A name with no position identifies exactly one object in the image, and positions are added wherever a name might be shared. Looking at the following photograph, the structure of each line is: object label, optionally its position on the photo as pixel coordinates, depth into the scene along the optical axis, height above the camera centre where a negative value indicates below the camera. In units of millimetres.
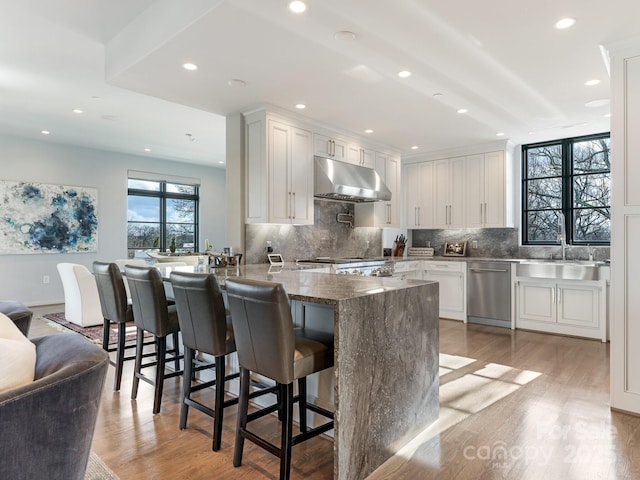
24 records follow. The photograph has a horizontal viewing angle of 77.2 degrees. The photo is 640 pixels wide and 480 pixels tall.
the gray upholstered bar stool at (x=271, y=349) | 1801 -517
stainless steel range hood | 4605 +719
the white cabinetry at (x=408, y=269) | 5491 -403
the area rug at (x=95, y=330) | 4552 -1090
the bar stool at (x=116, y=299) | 3002 -432
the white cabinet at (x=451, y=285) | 5598 -626
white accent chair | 5168 -681
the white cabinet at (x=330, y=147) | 4734 +1149
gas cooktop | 4716 -229
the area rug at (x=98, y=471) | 1940 -1136
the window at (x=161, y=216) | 7984 +552
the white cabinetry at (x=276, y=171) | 4148 +764
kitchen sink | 4539 -345
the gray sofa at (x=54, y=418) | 832 -388
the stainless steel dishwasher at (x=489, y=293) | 5234 -705
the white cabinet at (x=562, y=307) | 4562 -802
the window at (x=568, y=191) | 5277 +683
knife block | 6374 -145
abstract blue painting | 6453 +418
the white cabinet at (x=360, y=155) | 5203 +1149
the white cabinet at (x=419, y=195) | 6348 +745
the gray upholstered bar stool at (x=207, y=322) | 2188 -452
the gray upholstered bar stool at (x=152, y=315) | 2592 -492
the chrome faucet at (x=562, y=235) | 5296 +66
